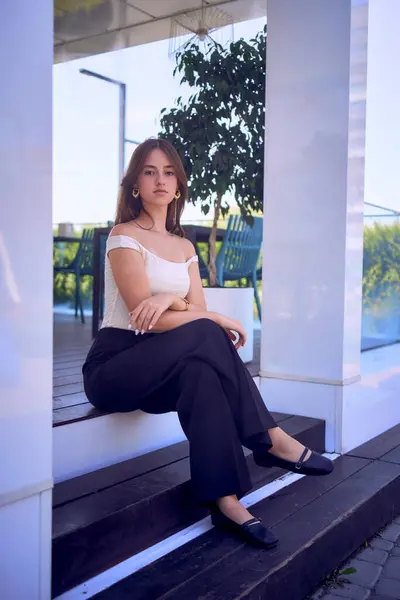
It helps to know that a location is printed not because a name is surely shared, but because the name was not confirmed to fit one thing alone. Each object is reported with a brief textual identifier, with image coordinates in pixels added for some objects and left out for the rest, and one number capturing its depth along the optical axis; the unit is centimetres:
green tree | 339
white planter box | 318
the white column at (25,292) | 119
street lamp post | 649
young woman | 175
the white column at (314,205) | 265
